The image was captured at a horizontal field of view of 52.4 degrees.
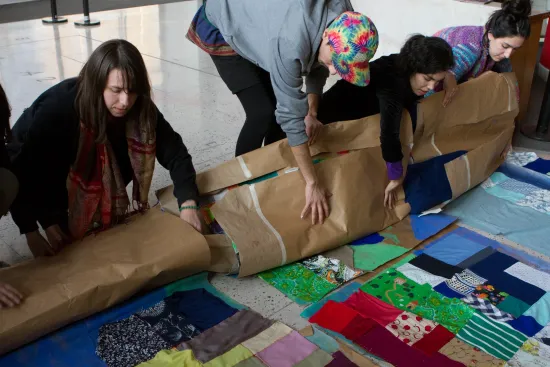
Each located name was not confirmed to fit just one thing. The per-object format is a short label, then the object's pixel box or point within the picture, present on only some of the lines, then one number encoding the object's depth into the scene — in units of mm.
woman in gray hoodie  1523
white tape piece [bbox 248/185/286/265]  1734
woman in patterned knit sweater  2326
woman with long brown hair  1465
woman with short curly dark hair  1889
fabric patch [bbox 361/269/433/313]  1650
